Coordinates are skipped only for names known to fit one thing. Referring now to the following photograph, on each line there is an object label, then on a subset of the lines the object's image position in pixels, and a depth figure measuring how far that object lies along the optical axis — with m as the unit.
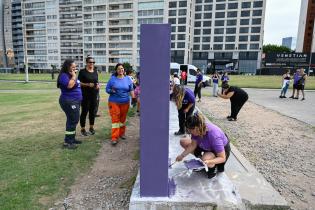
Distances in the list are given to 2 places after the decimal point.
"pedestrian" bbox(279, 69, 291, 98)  14.70
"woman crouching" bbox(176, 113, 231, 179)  3.21
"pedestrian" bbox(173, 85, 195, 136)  5.23
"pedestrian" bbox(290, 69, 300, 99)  14.09
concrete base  2.91
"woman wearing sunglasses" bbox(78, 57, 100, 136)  5.63
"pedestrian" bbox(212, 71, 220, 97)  15.38
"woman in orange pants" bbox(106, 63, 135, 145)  5.29
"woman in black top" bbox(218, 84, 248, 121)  8.02
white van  28.50
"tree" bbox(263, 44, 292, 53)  95.69
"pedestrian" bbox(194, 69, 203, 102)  13.02
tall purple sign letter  2.77
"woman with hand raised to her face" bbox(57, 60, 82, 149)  4.69
